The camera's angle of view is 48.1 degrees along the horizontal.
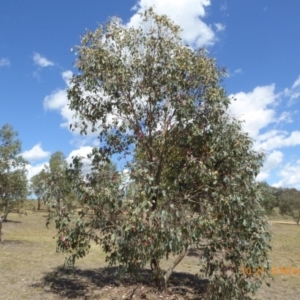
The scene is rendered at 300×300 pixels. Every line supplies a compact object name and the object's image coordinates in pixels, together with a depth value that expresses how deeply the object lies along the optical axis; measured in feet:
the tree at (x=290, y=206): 263.90
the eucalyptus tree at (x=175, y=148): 33.76
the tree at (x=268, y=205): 193.16
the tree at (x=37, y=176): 189.37
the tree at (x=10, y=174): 81.76
